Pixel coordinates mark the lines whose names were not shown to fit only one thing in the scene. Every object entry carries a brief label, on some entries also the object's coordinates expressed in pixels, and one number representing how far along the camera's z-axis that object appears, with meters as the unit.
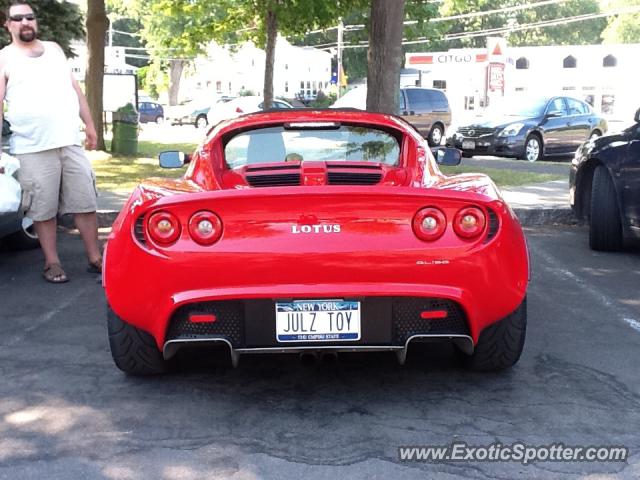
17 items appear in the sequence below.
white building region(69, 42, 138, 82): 68.94
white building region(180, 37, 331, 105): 74.06
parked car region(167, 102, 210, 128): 40.66
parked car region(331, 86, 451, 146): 23.72
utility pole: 46.09
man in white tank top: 6.21
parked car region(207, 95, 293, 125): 31.95
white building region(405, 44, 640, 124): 58.72
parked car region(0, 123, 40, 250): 6.50
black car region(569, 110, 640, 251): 7.09
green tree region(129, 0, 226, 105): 20.53
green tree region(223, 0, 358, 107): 16.45
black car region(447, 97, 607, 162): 17.83
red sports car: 3.68
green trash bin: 16.94
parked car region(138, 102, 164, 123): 50.31
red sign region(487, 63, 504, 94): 20.02
